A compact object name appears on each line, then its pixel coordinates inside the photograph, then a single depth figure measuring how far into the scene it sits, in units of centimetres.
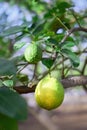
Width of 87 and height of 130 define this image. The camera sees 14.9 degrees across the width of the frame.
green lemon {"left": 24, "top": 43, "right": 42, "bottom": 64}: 84
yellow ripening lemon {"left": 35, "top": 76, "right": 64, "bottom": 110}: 77
